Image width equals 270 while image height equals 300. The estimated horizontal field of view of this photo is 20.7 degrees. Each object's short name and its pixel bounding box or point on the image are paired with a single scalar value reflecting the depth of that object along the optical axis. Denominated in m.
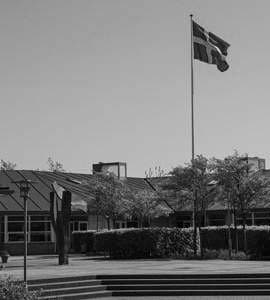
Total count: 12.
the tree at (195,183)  34.16
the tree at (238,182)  34.50
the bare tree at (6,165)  93.75
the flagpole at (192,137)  34.19
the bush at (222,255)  31.87
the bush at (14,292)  12.81
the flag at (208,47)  34.19
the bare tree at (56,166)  96.25
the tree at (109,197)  45.16
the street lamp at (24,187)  22.90
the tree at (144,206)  46.20
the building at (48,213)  44.91
